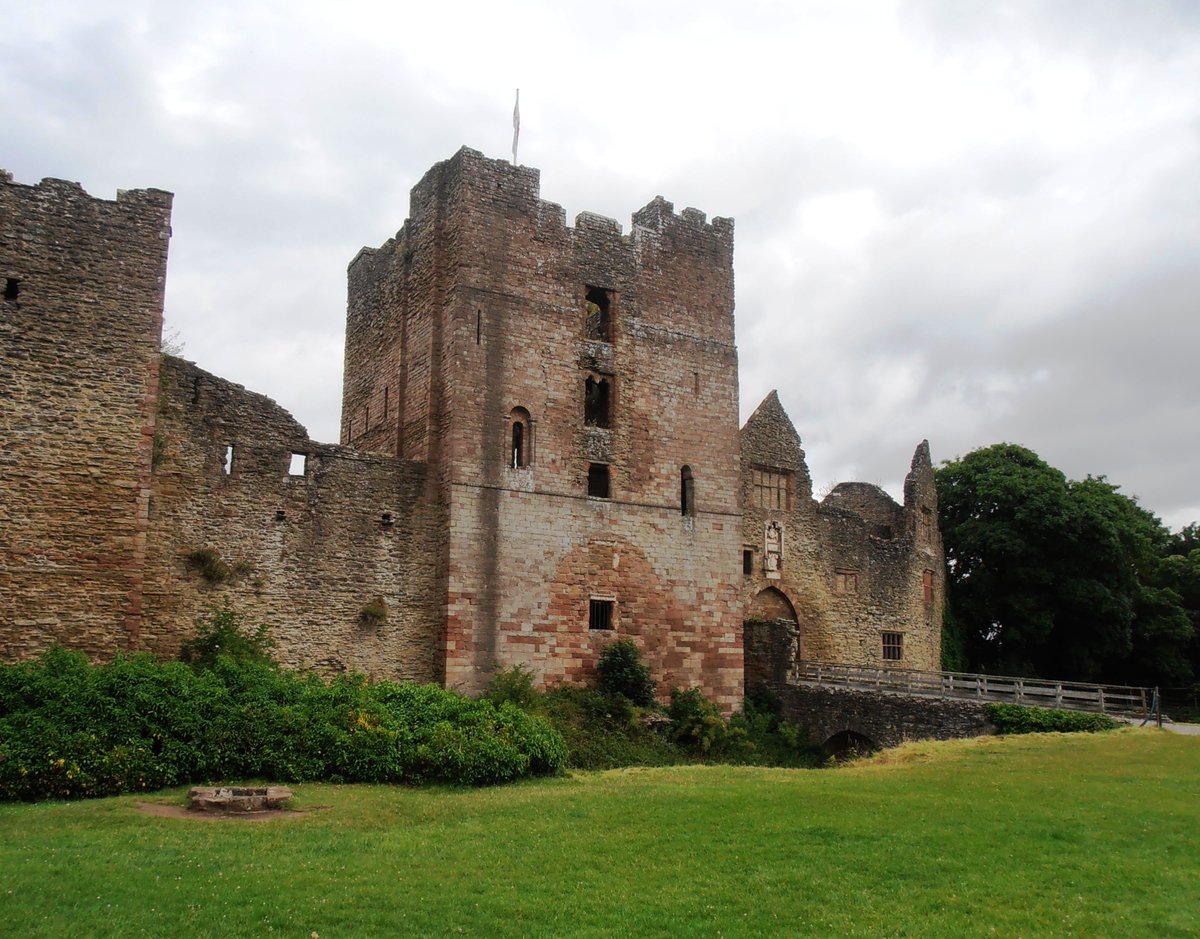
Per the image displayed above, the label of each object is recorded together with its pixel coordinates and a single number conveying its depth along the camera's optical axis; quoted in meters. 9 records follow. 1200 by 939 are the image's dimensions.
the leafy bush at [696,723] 25.12
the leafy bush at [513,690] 22.69
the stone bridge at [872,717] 25.22
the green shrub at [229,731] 15.14
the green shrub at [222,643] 20.45
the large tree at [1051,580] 39.84
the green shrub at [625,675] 24.78
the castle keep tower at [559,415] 24.20
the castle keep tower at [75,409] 17.95
